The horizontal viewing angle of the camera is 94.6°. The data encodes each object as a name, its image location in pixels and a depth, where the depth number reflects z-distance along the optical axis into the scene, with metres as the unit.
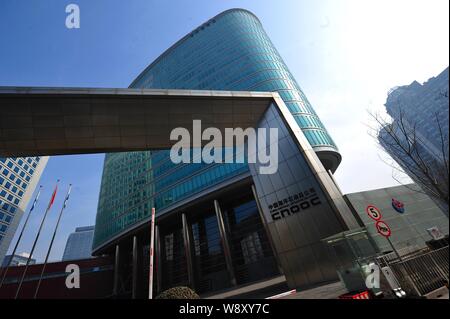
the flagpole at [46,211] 20.71
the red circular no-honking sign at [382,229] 8.11
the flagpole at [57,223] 22.09
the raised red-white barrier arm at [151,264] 10.07
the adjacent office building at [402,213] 17.12
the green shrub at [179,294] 8.39
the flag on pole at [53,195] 21.71
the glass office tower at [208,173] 36.09
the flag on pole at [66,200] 23.48
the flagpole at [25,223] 21.82
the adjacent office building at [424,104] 86.51
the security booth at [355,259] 7.04
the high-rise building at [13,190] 56.19
